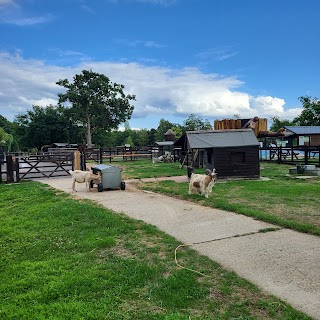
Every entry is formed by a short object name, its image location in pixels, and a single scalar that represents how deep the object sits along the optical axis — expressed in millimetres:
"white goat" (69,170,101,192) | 12375
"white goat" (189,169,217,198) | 10516
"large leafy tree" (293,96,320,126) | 47969
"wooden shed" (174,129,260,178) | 15258
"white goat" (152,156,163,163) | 29580
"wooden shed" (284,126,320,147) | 34125
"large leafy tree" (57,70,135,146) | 55062
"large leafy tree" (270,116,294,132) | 64212
